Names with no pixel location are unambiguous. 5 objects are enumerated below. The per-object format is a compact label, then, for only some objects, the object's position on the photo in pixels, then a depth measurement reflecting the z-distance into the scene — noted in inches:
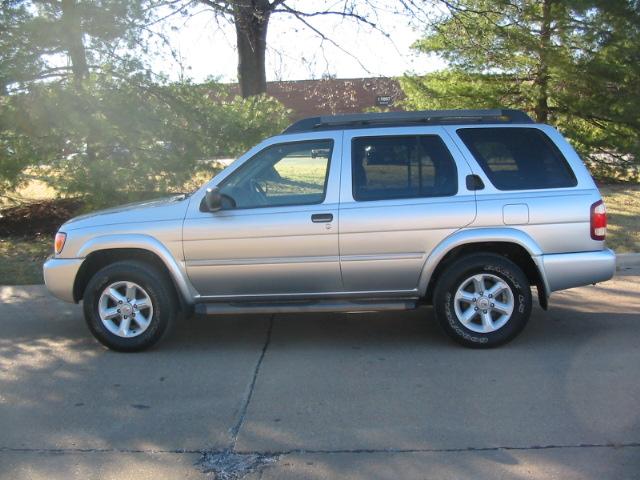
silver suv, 217.9
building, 571.5
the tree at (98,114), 376.8
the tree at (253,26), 472.1
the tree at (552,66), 466.6
